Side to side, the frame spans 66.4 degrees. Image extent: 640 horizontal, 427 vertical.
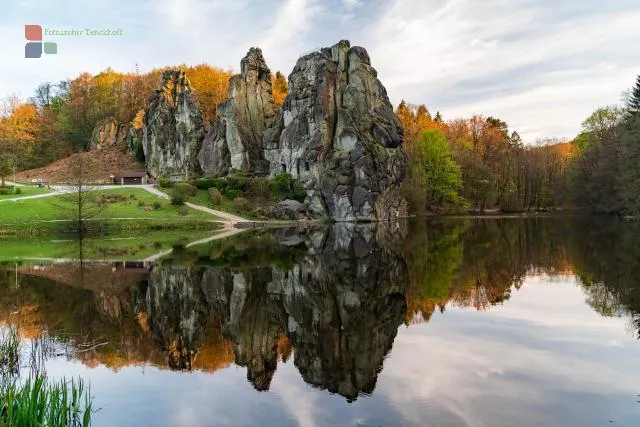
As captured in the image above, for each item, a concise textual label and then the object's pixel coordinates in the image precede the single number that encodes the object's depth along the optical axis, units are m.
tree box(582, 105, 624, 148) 80.75
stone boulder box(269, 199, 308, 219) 65.38
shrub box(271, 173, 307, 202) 70.31
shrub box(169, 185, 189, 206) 62.28
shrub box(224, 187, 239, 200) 69.56
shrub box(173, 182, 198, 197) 66.25
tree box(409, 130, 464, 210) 86.75
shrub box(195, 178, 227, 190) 71.62
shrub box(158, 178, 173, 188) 73.00
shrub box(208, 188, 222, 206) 66.56
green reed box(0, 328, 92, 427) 6.86
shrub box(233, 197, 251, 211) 65.88
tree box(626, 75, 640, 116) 64.44
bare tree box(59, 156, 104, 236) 51.11
